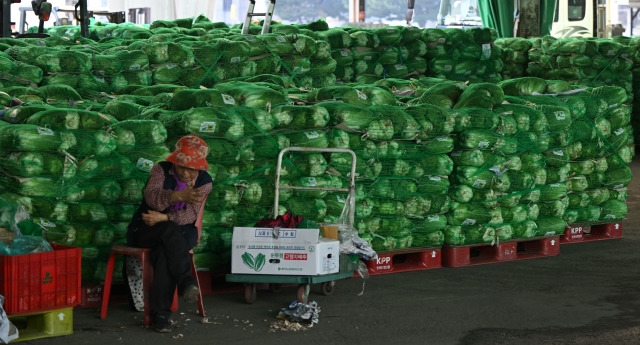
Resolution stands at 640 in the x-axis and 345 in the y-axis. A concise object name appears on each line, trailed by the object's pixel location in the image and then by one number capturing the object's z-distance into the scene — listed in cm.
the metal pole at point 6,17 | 1667
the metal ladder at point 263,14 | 1426
